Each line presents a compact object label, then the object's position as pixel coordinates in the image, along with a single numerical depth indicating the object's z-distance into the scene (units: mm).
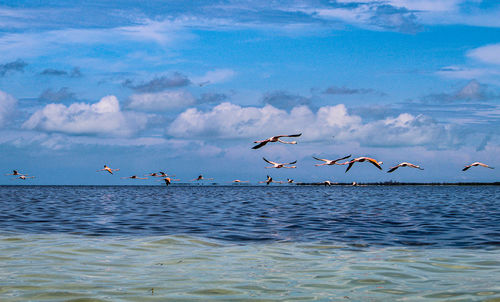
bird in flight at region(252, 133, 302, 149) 23730
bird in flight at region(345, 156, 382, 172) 25547
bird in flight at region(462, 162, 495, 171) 33956
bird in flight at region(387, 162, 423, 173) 27303
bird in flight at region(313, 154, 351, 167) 27734
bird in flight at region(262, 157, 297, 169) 35344
